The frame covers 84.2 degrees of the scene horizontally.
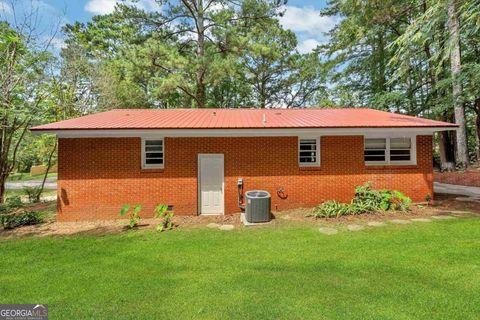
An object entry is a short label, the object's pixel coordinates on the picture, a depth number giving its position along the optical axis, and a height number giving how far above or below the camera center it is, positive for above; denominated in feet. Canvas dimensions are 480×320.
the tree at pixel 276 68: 63.16 +30.31
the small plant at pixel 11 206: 32.89 -5.26
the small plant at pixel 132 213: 28.76 -5.79
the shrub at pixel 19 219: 29.27 -6.32
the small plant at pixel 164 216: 27.55 -6.09
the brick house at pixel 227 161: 31.22 +0.19
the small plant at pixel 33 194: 47.85 -5.51
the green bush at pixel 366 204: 29.66 -4.82
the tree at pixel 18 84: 29.88 +10.34
